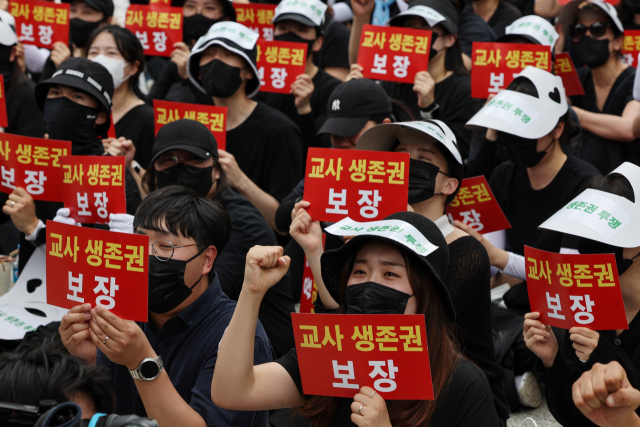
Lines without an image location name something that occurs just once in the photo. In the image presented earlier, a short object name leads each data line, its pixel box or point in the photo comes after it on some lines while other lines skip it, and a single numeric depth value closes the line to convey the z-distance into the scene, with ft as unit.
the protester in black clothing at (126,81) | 20.26
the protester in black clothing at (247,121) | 19.54
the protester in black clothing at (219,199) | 14.24
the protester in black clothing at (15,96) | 22.04
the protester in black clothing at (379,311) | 8.70
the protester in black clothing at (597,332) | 10.54
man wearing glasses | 9.52
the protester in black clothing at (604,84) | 20.38
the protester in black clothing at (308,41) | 22.76
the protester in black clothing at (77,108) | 17.42
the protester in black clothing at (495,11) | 27.43
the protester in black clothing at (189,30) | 23.84
